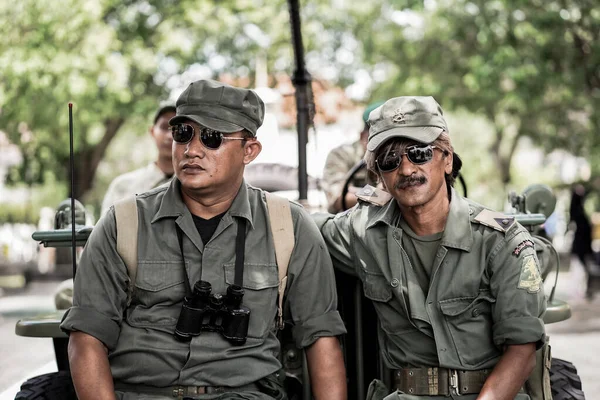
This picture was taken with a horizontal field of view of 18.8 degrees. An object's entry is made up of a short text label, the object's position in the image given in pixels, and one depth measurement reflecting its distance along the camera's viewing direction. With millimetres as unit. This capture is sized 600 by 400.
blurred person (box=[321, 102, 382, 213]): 11585
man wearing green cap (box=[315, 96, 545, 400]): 6508
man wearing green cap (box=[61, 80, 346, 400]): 6593
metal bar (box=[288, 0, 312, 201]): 8987
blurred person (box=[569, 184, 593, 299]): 30431
